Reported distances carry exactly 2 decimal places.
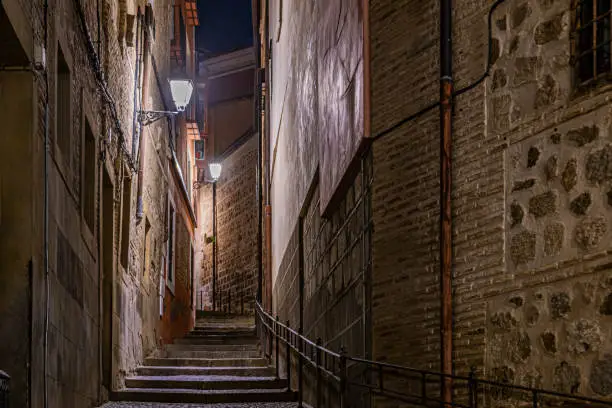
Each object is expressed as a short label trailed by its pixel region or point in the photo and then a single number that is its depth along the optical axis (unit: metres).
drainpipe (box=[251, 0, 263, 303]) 22.42
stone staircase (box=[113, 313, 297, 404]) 11.13
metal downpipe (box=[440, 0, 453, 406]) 6.63
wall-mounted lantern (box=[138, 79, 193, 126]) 15.52
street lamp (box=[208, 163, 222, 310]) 29.83
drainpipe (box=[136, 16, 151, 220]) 13.72
